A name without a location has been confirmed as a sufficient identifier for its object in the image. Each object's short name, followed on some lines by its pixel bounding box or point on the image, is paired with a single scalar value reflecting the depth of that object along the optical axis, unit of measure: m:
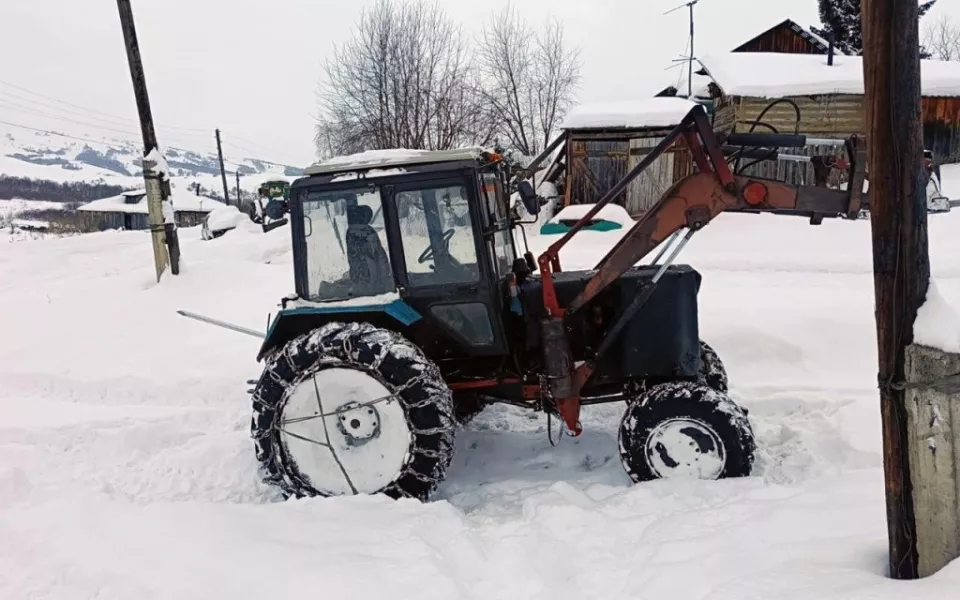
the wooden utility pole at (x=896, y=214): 2.18
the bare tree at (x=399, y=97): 19.12
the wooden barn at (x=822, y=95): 15.52
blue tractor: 3.74
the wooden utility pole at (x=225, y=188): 40.76
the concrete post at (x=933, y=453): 2.25
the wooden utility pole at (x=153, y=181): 10.09
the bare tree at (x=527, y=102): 24.52
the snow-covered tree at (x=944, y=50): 34.84
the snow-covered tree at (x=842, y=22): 27.97
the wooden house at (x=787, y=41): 26.02
